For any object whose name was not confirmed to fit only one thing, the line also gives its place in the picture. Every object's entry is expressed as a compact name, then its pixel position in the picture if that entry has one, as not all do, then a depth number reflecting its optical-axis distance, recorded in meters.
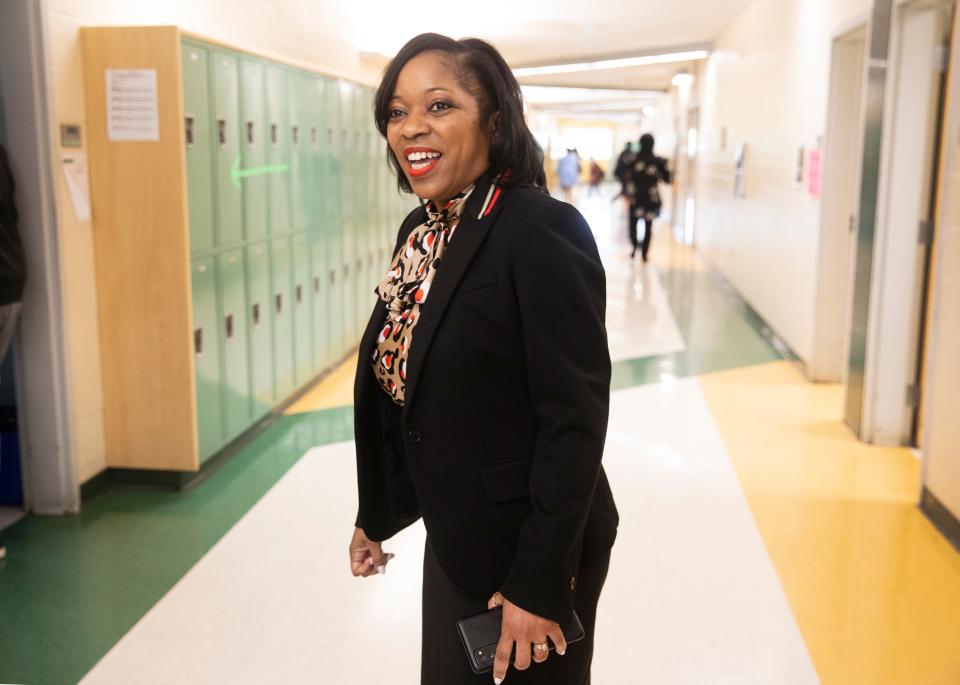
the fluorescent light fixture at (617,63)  12.90
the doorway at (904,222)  4.52
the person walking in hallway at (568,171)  24.38
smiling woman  1.28
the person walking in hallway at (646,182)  11.93
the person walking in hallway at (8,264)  3.32
